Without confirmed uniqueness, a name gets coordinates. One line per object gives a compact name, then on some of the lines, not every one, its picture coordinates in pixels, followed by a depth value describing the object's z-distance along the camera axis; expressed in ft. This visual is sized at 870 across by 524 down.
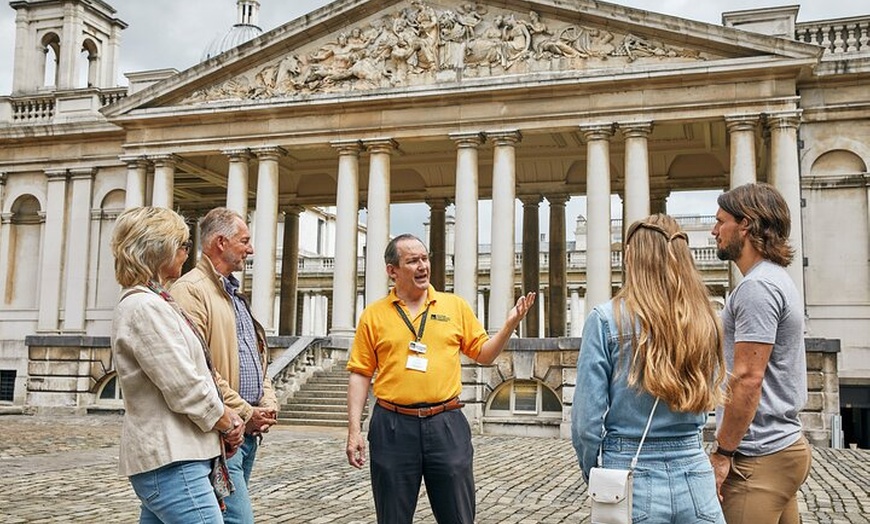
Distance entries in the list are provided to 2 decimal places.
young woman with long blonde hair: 13.21
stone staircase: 73.46
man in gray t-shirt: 14.65
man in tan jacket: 17.21
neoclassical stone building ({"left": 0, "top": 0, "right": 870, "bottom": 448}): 80.23
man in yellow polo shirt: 18.75
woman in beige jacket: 13.83
